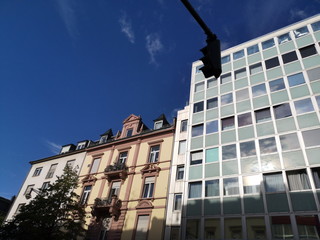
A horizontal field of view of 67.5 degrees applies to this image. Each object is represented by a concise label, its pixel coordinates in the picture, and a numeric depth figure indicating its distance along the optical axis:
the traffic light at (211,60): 4.05
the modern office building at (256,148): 15.53
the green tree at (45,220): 17.06
